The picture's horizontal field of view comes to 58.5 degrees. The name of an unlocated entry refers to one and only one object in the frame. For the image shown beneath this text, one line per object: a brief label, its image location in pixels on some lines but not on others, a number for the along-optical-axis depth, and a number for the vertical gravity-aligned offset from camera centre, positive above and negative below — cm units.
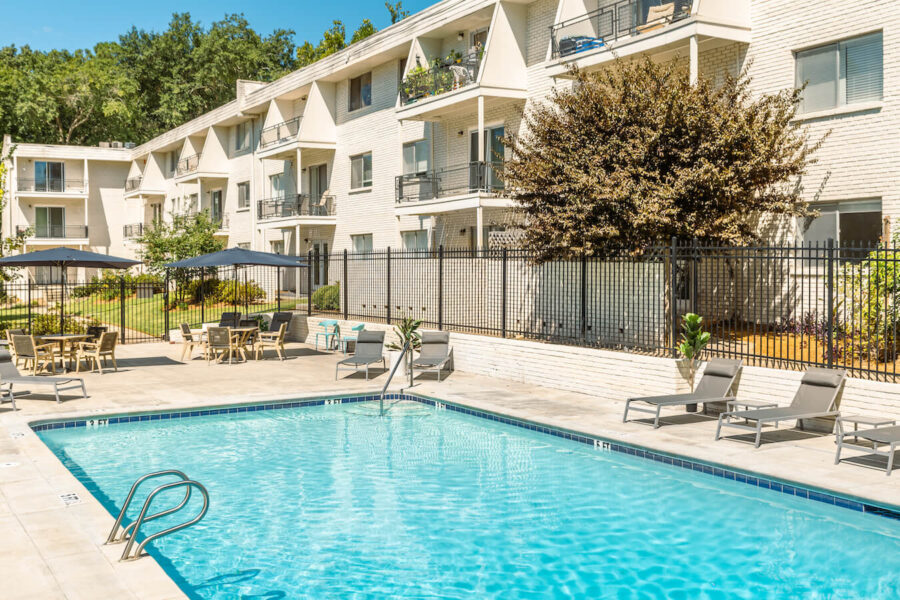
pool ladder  600 -189
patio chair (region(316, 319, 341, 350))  2222 -125
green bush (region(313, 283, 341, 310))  2647 -31
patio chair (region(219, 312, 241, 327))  2136 -88
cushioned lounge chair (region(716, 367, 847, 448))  990 -150
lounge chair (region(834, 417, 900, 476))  845 -160
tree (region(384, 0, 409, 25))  5009 +1741
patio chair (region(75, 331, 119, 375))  1702 -132
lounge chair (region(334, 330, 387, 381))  1683 -130
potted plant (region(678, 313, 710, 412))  1290 -90
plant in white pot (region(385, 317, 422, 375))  1598 -99
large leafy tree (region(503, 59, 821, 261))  1458 +232
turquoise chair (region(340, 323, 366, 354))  2155 -130
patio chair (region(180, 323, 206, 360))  2031 -136
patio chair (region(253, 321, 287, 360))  2022 -141
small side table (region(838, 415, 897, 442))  922 -155
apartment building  1562 +531
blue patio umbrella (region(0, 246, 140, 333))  1817 +64
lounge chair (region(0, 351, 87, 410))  1312 -150
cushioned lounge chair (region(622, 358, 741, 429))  1142 -151
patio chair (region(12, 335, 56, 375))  1599 -130
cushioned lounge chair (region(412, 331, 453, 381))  1698 -127
